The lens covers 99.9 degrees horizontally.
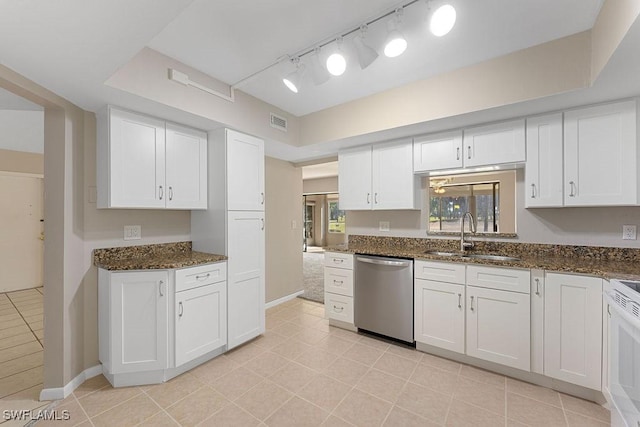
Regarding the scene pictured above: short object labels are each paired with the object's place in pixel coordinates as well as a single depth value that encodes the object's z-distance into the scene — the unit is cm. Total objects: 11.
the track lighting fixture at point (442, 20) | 145
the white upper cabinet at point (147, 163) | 209
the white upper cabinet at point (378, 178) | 295
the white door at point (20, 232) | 446
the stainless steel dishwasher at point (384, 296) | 264
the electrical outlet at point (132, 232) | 240
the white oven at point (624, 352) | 129
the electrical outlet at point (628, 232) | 215
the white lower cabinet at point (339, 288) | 306
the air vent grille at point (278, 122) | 305
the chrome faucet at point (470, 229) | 278
